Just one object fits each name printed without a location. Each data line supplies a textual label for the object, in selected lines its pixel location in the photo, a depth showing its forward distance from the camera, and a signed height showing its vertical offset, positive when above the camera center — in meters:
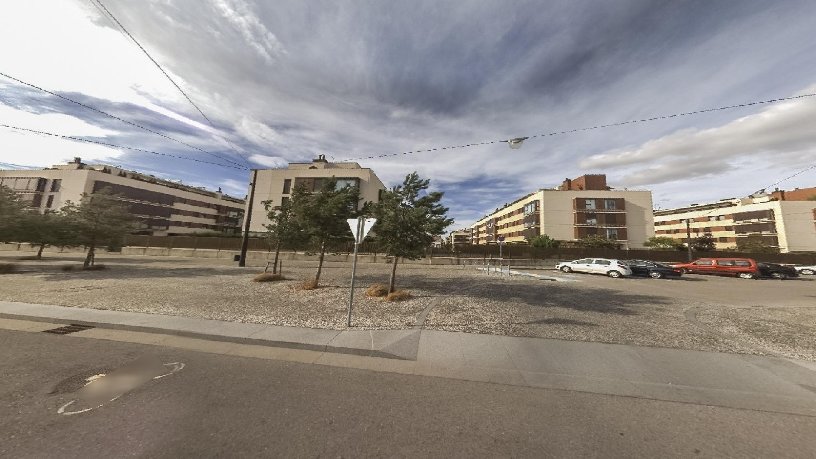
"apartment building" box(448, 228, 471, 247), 153.81 +12.09
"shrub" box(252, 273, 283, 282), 14.85 -1.39
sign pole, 8.13 +0.65
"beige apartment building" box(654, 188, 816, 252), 64.25 +13.07
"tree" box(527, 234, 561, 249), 51.22 +4.10
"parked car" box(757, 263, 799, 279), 25.91 +0.78
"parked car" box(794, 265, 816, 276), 31.03 +1.22
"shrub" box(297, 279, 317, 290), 13.09 -1.46
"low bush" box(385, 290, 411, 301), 11.09 -1.43
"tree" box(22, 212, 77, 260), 17.64 +0.37
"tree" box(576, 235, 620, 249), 53.56 +4.78
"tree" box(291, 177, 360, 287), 13.12 +1.66
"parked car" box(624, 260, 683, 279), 23.86 +0.22
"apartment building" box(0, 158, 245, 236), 62.19 +10.27
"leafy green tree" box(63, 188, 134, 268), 17.83 +1.08
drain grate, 6.88 -2.13
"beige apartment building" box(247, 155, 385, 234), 49.78 +12.06
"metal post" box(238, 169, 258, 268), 22.01 +0.39
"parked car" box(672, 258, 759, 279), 25.14 +0.84
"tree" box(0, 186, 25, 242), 16.47 +1.02
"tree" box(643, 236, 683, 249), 55.25 +5.49
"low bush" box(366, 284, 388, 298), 11.84 -1.38
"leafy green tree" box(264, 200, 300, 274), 14.32 +1.08
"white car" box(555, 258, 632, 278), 23.79 +0.18
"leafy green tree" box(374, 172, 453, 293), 11.35 +1.38
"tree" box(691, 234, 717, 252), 57.45 +6.02
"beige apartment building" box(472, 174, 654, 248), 63.03 +11.61
